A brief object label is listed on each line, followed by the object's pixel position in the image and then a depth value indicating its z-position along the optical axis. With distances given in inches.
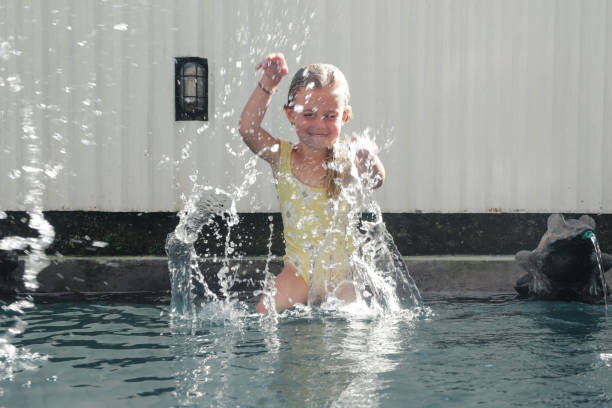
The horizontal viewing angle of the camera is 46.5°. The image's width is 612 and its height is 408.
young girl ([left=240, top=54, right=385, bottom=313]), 165.8
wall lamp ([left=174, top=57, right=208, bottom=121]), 265.7
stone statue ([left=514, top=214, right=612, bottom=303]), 207.5
